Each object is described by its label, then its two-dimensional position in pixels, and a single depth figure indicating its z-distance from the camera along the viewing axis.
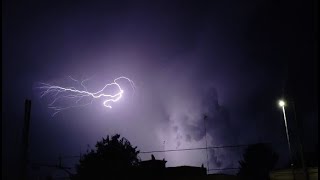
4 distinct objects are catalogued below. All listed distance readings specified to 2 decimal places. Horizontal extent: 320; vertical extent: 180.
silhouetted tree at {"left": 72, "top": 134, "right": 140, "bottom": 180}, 44.22
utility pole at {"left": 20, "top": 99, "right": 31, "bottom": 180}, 23.25
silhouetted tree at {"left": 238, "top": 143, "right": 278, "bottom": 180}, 83.02
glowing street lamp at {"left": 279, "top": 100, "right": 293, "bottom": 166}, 27.31
